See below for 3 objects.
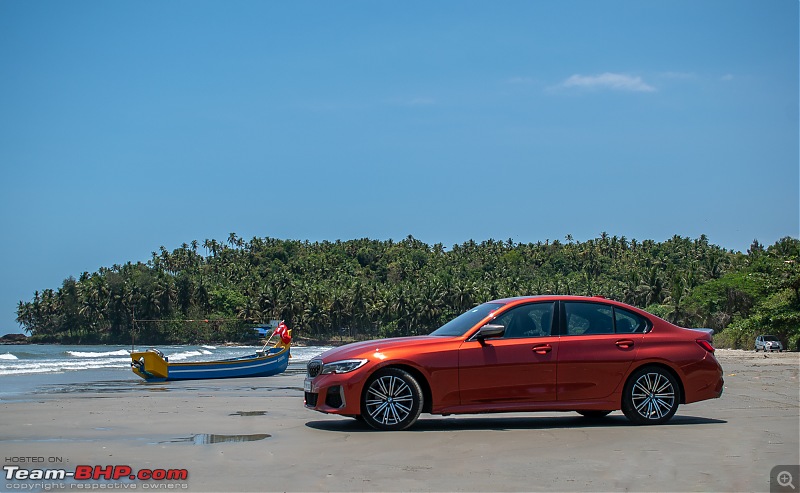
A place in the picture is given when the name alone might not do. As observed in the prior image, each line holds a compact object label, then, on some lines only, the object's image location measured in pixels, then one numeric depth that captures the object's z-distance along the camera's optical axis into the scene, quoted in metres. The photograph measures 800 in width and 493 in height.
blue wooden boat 25.19
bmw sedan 9.61
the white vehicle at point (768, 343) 49.59
